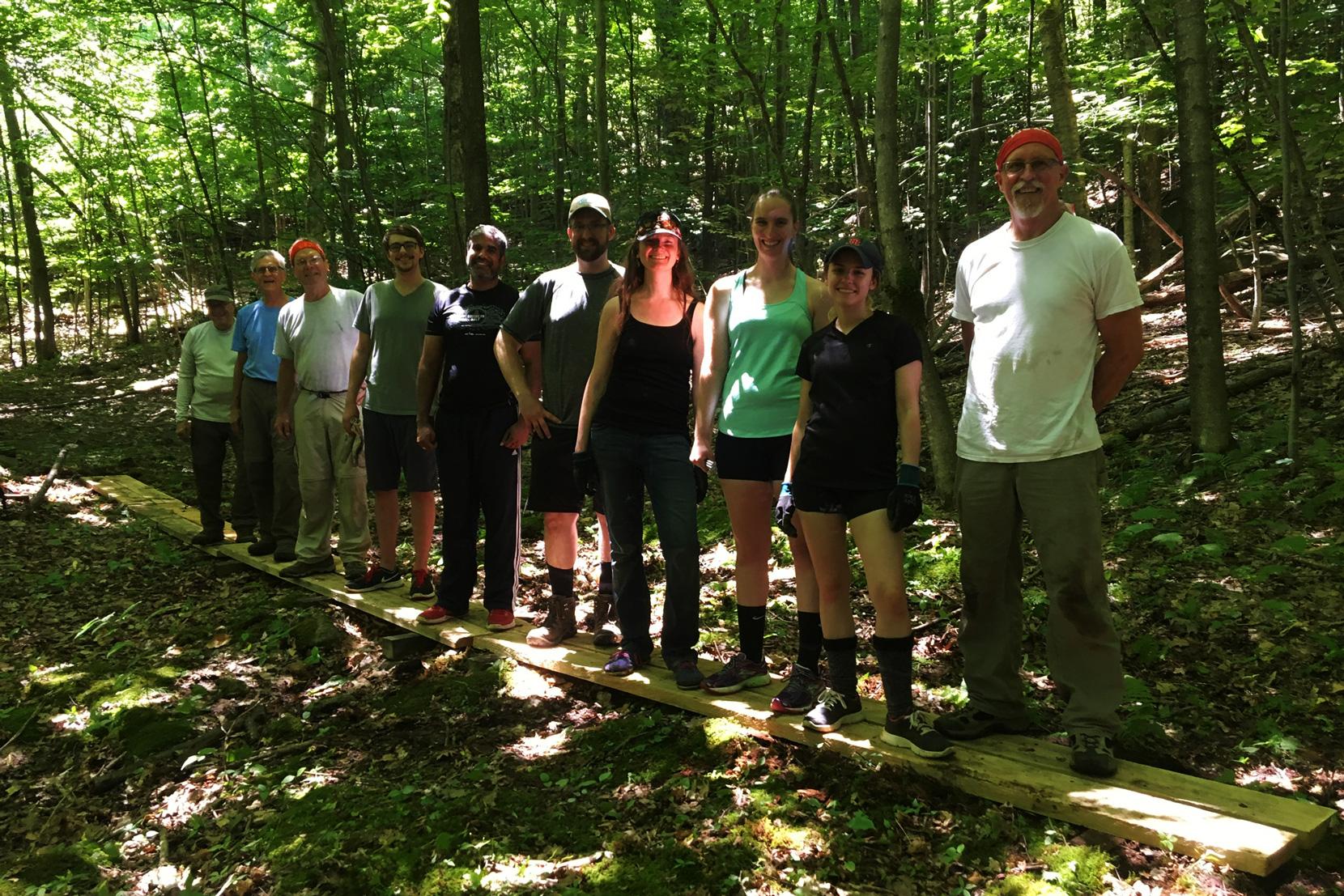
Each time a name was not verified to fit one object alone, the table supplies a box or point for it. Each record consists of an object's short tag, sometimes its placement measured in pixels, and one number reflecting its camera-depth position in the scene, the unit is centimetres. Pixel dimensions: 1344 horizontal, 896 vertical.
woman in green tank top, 381
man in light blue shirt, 694
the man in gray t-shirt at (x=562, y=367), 466
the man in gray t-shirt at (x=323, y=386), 629
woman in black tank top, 416
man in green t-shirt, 561
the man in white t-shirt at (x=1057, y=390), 320
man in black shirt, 513
